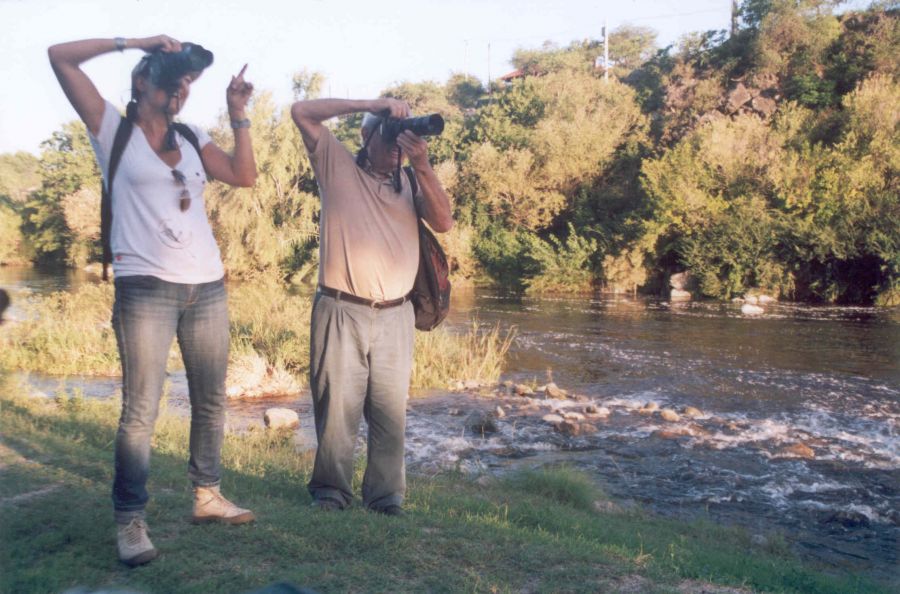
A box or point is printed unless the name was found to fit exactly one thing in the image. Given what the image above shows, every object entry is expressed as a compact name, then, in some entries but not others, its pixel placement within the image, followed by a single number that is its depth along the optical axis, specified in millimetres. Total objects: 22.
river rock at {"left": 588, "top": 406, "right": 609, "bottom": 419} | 11102
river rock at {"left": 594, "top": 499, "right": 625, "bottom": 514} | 6727
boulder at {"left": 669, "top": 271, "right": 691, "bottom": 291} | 27614
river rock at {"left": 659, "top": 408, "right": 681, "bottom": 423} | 10712
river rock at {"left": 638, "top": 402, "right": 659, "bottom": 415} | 11257
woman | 3141
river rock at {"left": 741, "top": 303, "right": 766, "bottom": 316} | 22531
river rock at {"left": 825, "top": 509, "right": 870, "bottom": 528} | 6875
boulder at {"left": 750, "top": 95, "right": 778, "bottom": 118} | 31302
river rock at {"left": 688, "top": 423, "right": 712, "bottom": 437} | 9990
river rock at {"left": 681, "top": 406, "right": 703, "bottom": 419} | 11001
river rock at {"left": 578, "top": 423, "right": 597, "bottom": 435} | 10133
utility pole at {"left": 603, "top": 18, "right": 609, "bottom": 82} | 44250
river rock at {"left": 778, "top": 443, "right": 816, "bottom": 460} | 9008
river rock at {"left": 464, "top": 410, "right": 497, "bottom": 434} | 10117
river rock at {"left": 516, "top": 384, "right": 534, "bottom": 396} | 12688
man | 4105
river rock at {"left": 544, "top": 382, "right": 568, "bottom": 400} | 12378
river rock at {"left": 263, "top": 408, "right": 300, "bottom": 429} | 9773
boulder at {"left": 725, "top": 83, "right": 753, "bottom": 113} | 32503
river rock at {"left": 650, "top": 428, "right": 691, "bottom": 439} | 9836
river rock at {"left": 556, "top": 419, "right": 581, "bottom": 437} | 9998
